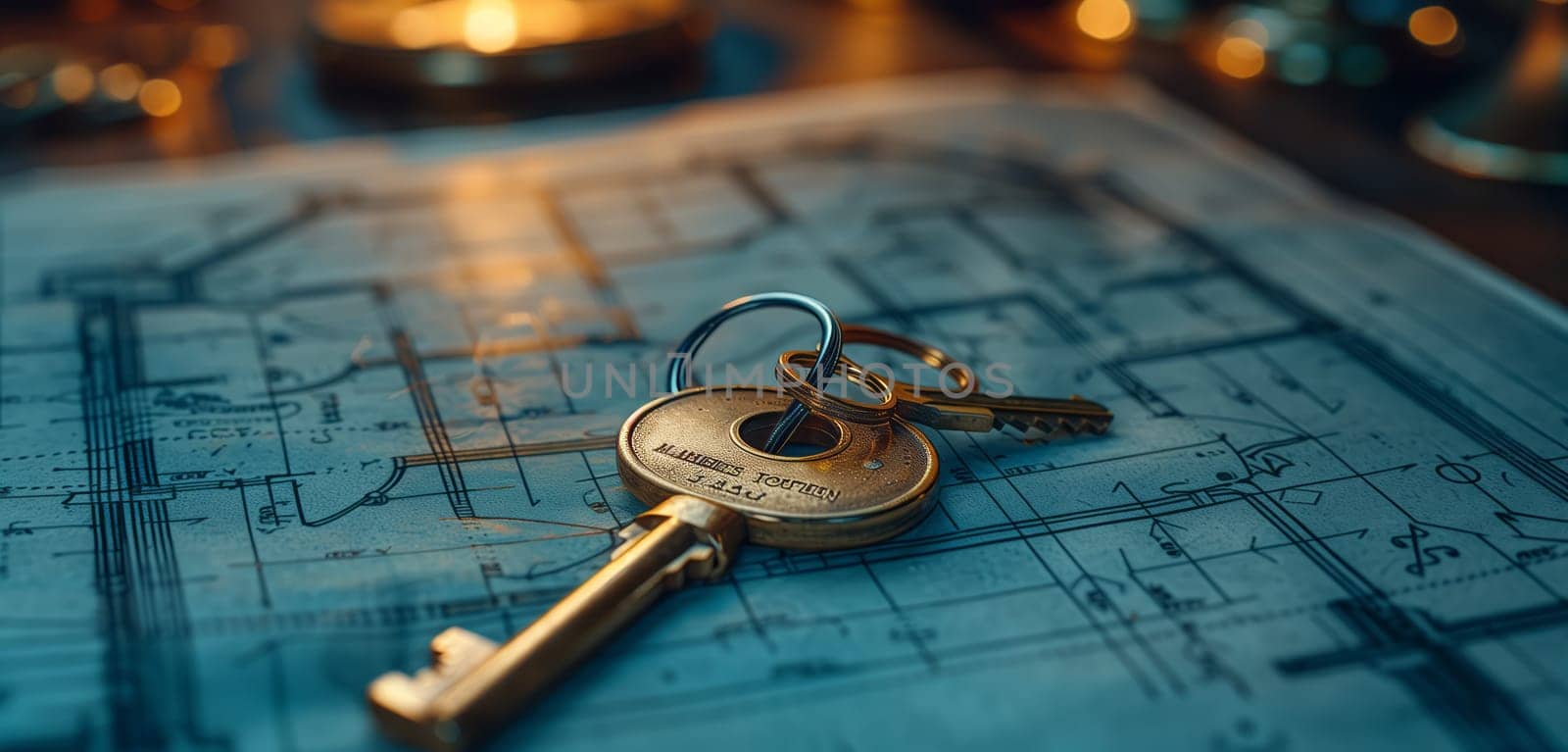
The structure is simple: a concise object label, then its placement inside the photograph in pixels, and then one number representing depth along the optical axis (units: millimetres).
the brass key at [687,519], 250
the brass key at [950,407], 281
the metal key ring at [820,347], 284
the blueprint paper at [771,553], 259
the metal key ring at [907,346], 297
